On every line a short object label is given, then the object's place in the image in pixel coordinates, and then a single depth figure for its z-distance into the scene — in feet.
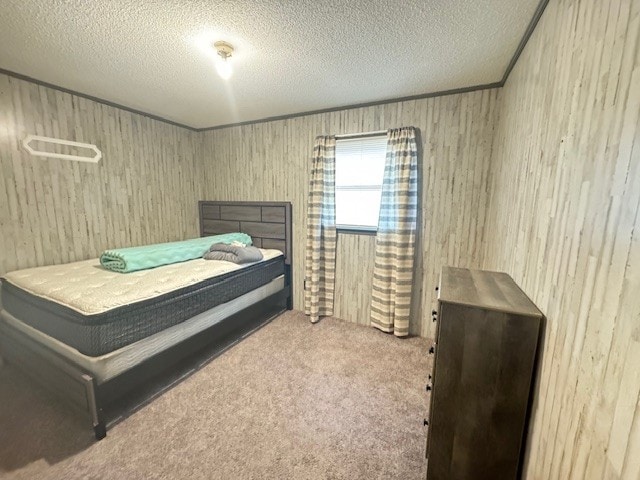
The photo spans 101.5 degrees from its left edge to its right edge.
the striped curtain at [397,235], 8.25
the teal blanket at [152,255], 7.11
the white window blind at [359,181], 9.18
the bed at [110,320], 4.89
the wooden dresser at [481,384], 3.46
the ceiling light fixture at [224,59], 5.51
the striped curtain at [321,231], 9.49
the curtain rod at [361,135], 8.74
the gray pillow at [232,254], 8.74
